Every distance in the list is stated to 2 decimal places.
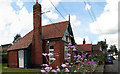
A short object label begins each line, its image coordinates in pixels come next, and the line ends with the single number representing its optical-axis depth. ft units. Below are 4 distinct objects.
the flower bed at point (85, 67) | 20.40
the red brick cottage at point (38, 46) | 49.88
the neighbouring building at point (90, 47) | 119.66
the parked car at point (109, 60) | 89.90
